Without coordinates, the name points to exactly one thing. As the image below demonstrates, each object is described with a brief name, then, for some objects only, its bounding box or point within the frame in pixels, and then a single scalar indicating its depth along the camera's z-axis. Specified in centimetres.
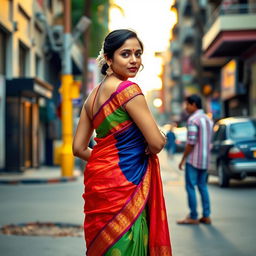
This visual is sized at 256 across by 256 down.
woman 333
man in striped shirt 871
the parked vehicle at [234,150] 1423
